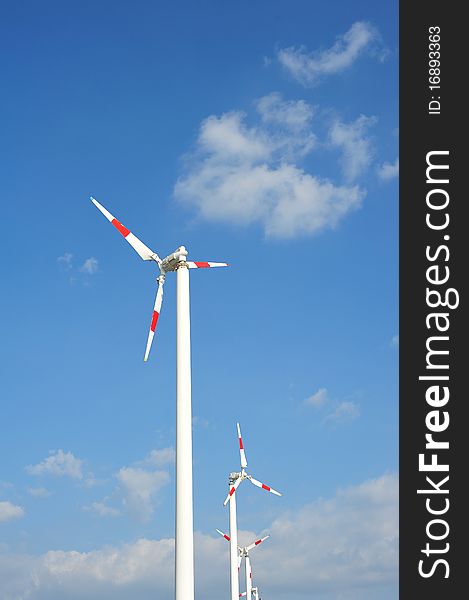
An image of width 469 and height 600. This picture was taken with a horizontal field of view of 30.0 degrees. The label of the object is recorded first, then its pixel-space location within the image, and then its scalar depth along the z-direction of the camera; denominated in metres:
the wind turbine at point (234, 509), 104.56
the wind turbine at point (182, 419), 51.03
